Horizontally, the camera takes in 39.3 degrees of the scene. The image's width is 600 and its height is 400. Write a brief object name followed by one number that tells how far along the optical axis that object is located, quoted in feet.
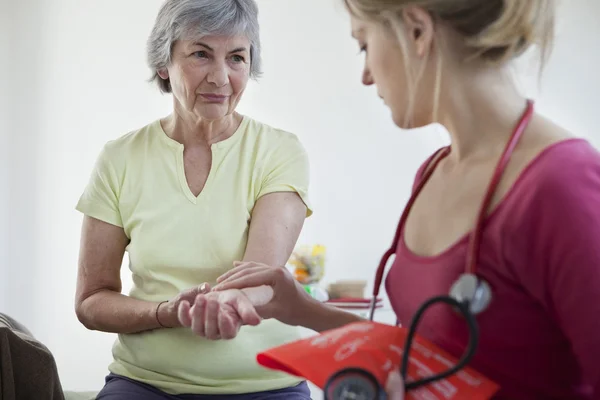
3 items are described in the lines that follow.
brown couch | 5.32
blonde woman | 3.04
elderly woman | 5.76
